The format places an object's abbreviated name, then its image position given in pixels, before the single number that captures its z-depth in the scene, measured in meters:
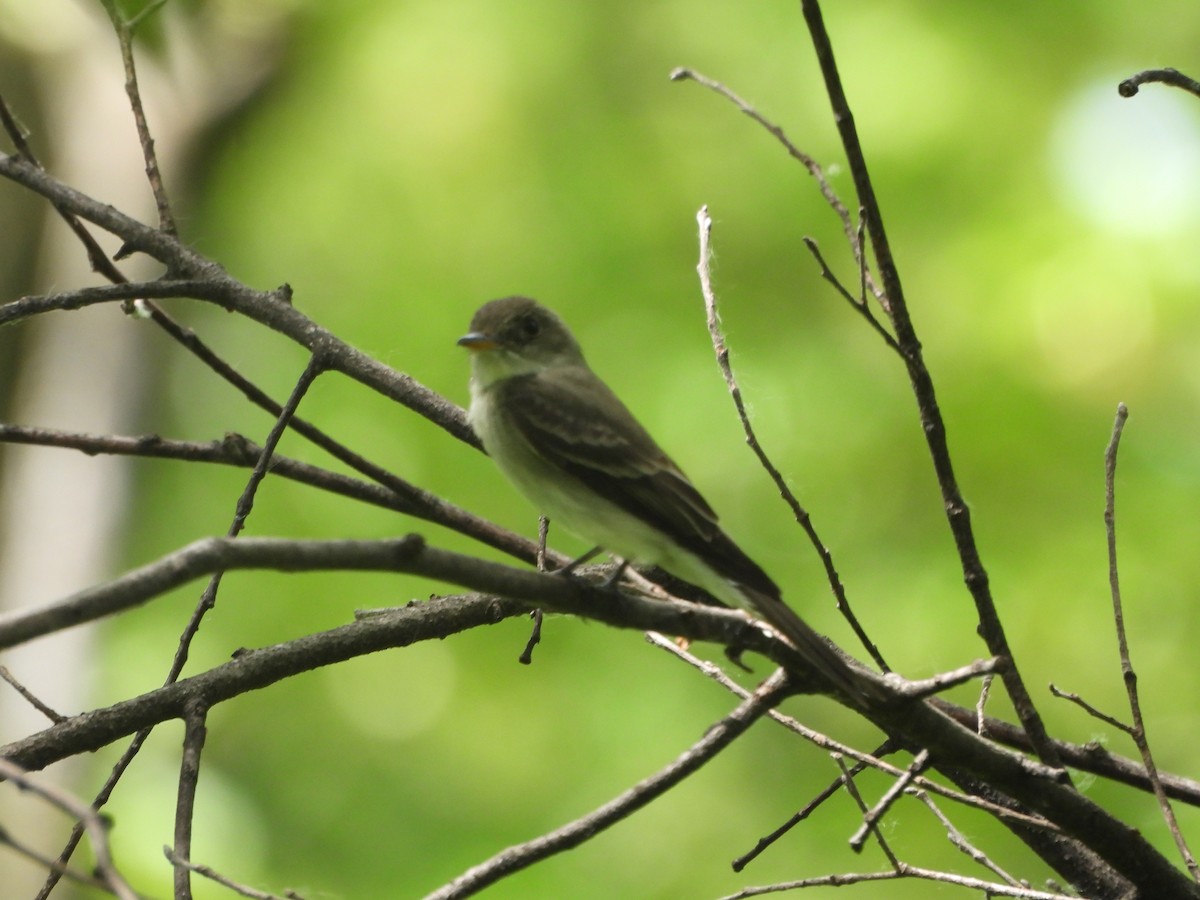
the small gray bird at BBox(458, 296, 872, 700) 5.80
